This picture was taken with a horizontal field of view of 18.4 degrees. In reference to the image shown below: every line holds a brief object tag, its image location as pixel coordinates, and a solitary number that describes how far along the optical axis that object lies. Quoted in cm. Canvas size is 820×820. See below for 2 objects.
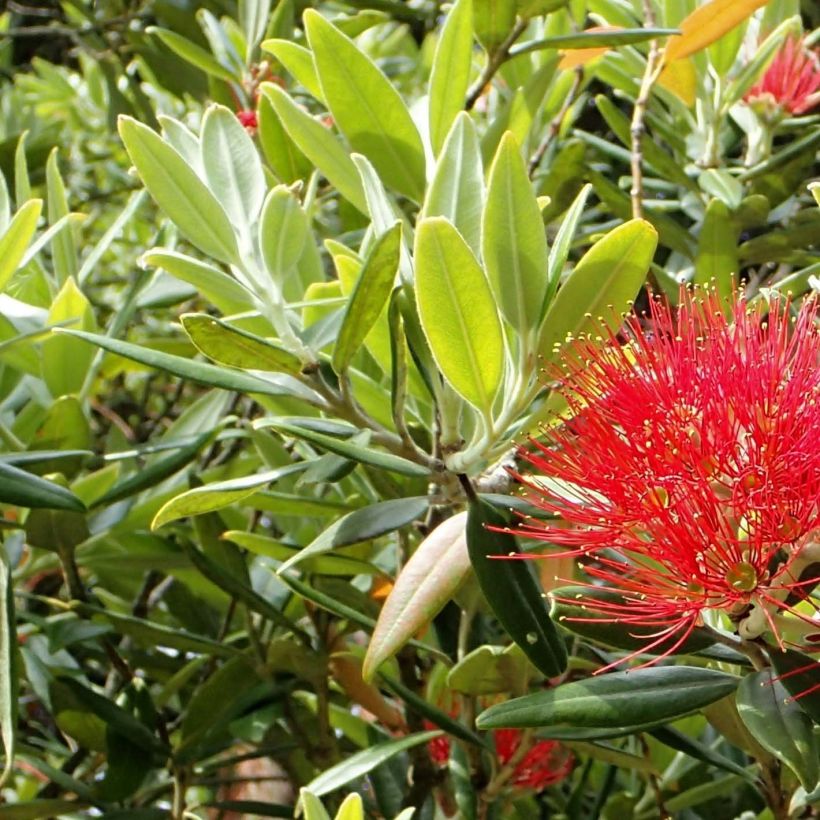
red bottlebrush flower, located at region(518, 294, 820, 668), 63
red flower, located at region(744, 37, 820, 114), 88
